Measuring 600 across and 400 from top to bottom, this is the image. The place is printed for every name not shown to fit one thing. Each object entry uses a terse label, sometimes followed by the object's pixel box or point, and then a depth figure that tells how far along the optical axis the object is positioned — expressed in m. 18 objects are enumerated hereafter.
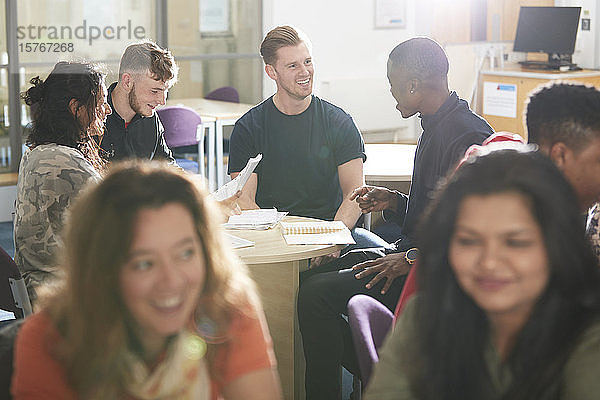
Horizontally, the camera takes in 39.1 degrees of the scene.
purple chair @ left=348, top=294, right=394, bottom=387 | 1.83
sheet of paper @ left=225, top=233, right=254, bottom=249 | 2.79
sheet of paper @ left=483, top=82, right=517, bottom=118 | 7.93
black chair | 2.50
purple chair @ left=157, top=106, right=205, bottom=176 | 5.66
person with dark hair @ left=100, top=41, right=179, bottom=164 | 3.57
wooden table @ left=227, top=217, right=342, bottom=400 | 2.83
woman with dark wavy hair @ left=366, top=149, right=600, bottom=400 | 1.35
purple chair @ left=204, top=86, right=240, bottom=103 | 6.95
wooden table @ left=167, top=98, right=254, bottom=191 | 6.16
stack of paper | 3.06
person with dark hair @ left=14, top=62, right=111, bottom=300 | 2.67
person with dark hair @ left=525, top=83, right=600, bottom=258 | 2.00
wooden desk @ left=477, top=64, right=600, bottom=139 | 7.73
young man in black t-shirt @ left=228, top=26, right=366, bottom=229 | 3.58
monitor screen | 8.03
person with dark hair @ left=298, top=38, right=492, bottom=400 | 2.91
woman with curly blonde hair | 1.38
